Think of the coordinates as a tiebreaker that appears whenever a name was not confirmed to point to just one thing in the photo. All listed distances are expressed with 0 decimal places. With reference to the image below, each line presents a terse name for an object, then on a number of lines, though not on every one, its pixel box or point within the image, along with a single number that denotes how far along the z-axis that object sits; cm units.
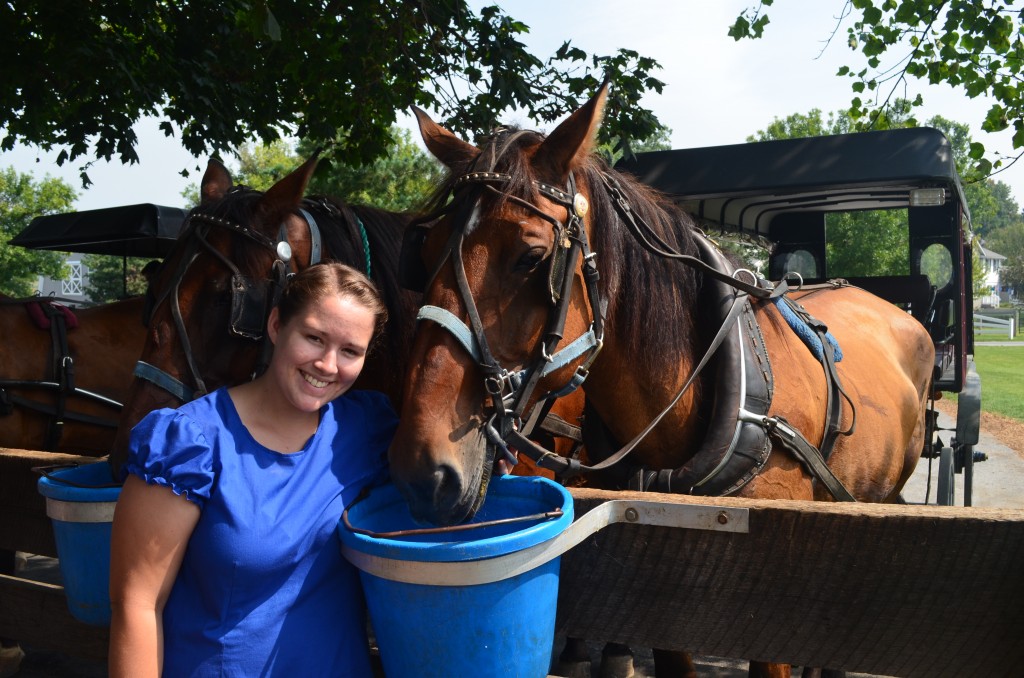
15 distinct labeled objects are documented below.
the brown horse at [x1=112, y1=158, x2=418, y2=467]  224
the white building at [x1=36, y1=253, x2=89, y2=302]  5089
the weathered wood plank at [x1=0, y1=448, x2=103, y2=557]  242
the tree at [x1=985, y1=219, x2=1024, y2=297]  6469
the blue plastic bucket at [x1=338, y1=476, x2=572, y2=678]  123
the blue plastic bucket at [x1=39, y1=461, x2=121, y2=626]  168
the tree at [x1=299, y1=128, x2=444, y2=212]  2039
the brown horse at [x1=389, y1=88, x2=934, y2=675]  167
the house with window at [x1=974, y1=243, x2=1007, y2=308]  7438
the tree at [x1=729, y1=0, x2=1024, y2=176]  561
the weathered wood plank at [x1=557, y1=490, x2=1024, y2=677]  143
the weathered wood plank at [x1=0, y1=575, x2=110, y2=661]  225
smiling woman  137
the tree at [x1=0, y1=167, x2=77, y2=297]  3319
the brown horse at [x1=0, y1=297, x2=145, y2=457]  430
